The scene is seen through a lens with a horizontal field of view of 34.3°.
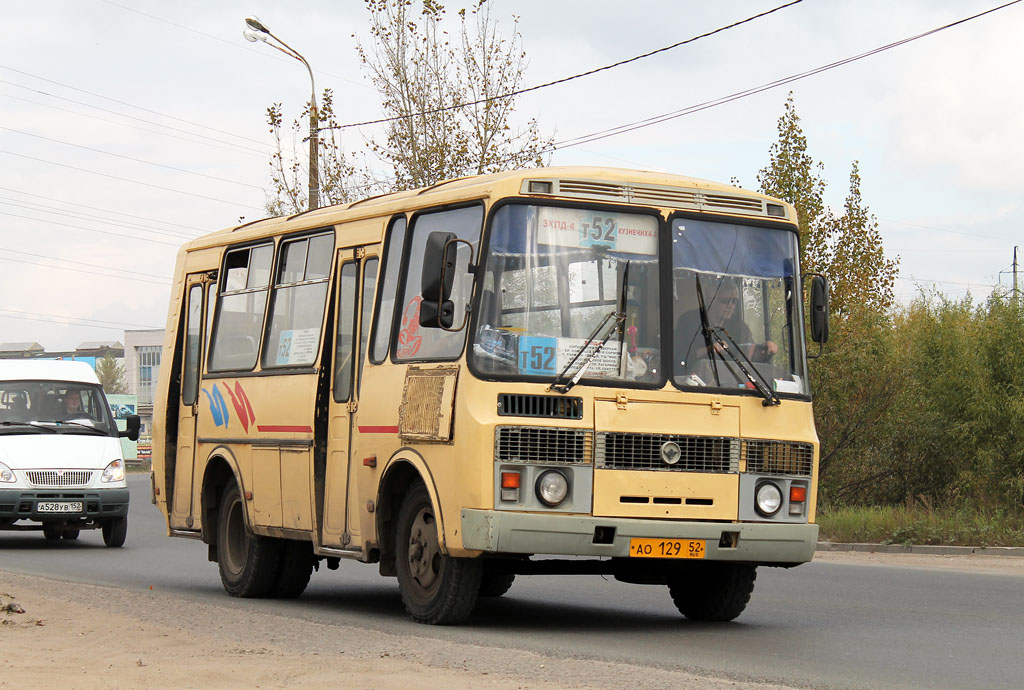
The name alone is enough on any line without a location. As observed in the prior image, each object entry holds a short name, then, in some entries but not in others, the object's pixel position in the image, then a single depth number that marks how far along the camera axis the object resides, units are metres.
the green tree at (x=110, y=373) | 142.88
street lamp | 31.52
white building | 161.00
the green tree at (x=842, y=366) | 29.00
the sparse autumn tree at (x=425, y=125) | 32.84
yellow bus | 11.27
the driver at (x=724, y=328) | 11.80
